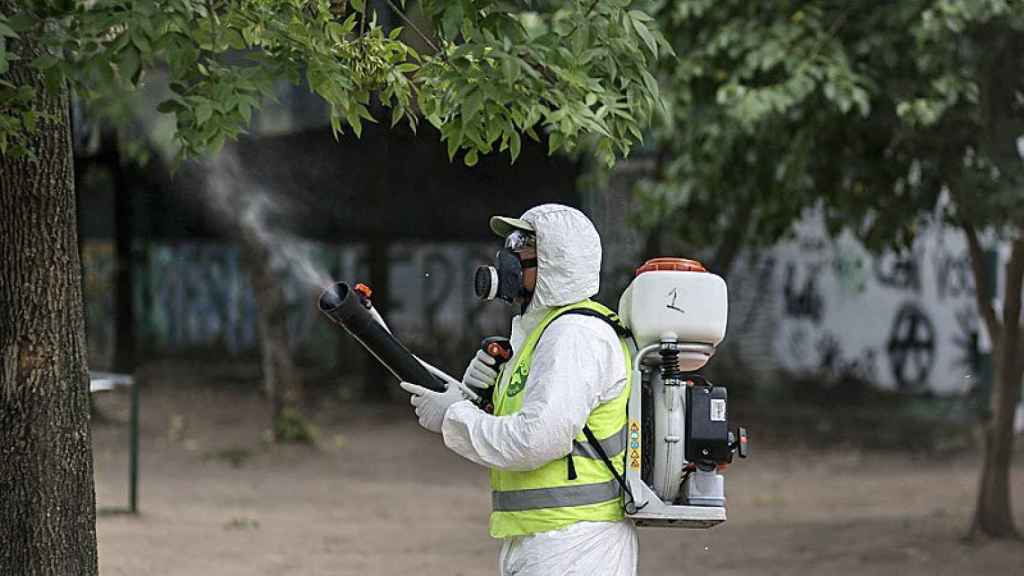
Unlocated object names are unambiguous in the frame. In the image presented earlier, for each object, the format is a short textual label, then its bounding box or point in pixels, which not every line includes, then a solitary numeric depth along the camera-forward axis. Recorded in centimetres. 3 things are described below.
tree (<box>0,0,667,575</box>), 940
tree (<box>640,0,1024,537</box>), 1884
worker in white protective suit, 849
